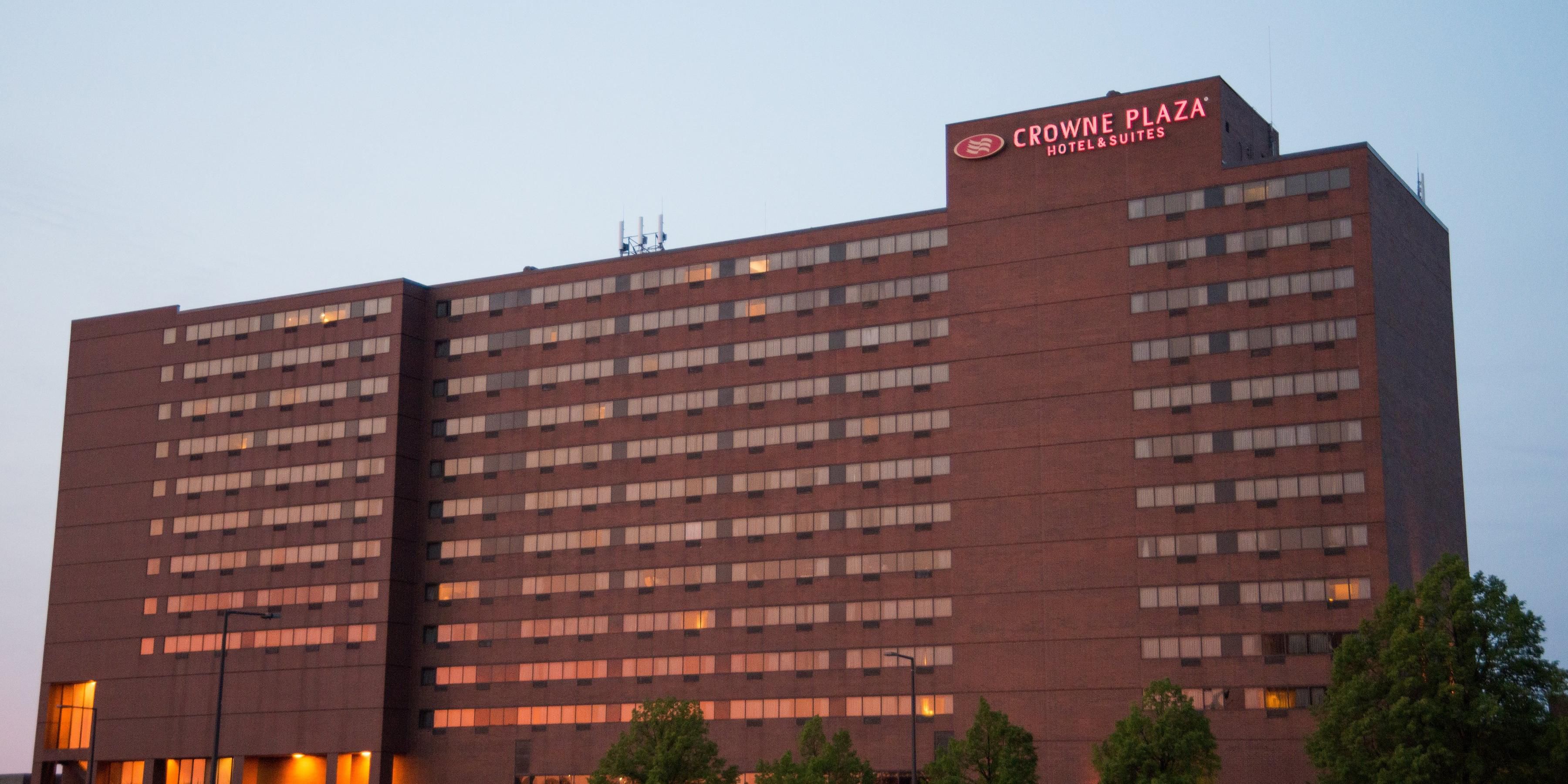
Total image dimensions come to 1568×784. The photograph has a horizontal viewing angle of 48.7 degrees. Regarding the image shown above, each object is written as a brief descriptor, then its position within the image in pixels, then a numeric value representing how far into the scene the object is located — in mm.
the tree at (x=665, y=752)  96812
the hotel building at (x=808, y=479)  101812
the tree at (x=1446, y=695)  79625
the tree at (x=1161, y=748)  88812
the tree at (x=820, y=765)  93125
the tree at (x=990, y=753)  93375
